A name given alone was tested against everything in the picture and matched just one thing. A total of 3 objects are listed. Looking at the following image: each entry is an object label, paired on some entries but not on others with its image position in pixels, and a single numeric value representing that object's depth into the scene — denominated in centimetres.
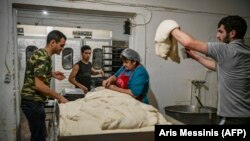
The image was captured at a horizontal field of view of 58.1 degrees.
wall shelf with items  551
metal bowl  279
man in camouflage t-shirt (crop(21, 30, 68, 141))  267
